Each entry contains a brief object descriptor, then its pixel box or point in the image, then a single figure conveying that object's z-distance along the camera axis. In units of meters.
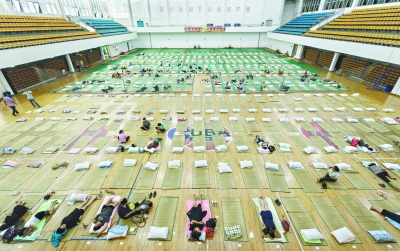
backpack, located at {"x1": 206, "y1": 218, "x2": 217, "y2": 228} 6.54
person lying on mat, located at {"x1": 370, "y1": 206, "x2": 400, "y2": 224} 6.78
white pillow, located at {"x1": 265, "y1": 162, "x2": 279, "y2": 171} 9.27
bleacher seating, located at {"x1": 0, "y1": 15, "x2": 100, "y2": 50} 18.57
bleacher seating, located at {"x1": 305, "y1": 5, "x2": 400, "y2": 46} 19.48
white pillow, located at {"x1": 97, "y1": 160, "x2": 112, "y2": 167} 9.50
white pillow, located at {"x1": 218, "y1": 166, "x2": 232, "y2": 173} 9.09
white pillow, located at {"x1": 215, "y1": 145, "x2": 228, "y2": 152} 10.64
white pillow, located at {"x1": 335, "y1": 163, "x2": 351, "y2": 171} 9.28
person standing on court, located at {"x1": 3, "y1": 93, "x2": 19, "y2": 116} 13.57
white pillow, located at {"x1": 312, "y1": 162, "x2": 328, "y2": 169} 9.42
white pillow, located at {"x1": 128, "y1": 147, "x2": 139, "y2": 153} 10.54
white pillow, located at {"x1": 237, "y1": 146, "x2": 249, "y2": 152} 10.62
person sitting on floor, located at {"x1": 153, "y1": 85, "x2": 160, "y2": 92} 18.95
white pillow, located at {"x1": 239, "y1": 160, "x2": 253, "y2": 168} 9.38
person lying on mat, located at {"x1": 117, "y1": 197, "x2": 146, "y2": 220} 6.91
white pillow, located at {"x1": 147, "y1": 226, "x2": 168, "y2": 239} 6.33
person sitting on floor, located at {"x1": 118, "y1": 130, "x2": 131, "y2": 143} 11.16
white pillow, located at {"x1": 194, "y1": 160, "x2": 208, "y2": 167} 9.42
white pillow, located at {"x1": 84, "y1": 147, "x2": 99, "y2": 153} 10.56
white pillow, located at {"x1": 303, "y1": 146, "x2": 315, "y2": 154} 10.43
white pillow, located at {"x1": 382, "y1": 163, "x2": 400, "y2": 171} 9.21
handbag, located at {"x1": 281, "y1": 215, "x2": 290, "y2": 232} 6.60
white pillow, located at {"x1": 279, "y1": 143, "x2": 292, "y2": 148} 10.88
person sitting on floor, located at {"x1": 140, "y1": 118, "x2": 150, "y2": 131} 12.47
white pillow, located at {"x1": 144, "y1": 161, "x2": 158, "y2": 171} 9.31
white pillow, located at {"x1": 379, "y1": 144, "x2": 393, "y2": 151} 10.54
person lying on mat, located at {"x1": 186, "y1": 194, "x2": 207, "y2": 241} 6.31
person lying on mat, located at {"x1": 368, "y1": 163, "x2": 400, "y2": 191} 8.44
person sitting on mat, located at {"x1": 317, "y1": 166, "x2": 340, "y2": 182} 8.41
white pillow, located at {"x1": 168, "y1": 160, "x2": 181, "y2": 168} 9.42
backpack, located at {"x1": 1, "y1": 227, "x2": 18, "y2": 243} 6.23
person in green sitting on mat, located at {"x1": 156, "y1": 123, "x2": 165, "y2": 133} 12.35
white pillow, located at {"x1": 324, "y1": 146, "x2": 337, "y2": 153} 10.53
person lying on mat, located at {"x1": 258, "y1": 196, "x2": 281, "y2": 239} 6.37
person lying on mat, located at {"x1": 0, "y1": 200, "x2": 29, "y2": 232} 6.62
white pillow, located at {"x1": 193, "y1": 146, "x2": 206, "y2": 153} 10.60
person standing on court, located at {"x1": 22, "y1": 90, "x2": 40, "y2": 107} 15.17
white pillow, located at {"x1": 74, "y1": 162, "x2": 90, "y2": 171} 9.34
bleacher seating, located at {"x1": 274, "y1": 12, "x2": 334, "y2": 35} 32.31
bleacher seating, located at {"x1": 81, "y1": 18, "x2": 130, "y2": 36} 33.34
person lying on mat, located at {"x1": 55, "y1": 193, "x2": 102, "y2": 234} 6.41
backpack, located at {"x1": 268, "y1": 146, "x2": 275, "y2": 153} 10.58
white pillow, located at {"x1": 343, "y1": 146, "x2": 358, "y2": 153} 10.48
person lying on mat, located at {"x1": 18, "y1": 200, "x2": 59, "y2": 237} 6.44
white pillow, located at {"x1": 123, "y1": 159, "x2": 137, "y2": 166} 9.61
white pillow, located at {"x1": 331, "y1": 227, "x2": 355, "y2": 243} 6.24
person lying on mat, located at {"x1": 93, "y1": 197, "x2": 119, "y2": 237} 6.56
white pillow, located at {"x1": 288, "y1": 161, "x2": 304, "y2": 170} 9.39
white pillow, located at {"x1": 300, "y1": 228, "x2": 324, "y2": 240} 6.28
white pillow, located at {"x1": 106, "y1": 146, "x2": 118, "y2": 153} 10.58
